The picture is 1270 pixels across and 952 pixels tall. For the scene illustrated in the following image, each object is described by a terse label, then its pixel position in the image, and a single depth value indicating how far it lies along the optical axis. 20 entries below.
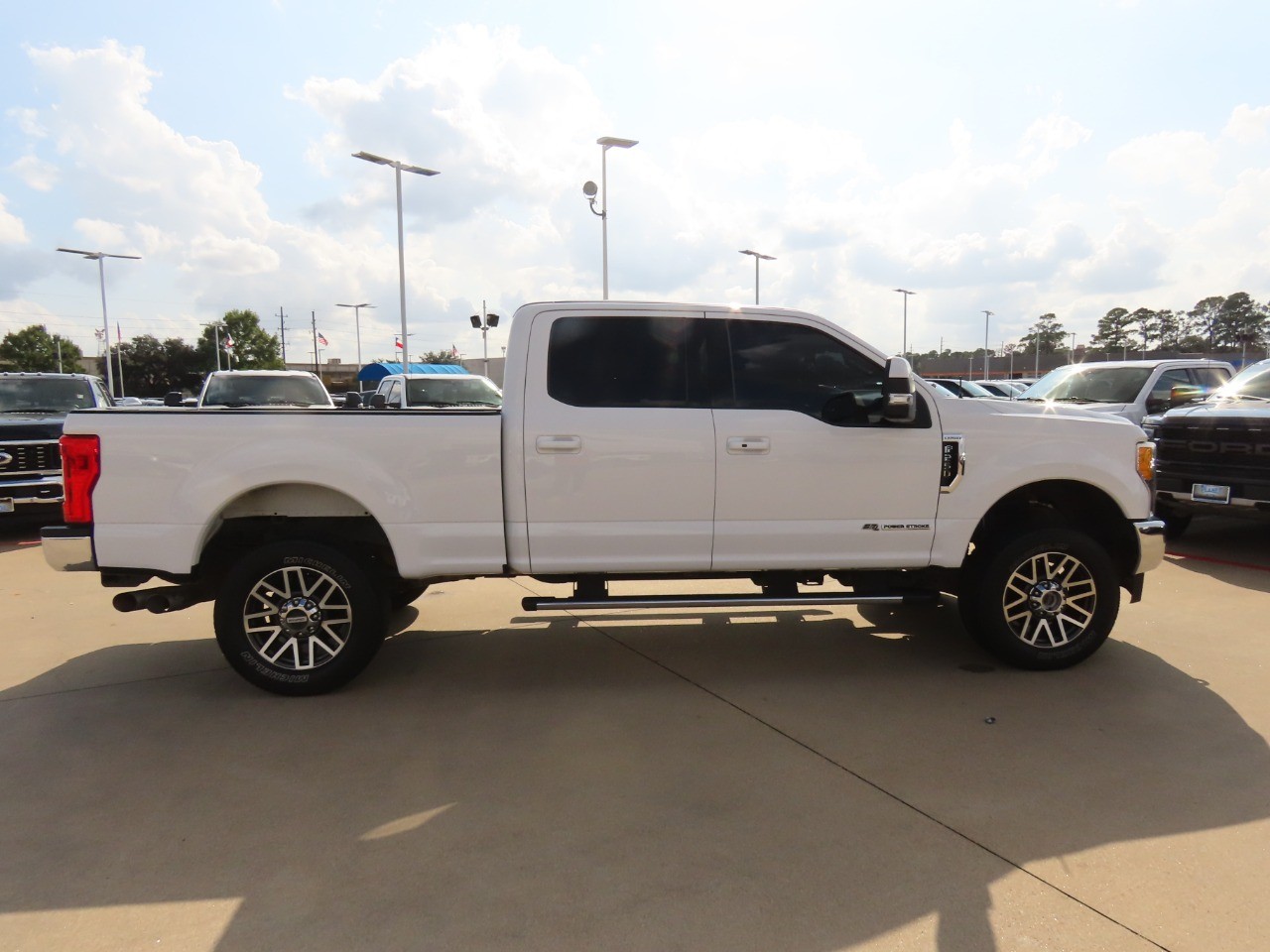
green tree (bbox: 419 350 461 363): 103.61
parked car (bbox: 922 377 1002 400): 16.41
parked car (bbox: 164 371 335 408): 12.11
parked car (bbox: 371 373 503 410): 13.66
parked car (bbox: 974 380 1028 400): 24.25
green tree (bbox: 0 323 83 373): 83.19
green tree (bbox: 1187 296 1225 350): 111.56
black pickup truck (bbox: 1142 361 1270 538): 7.65
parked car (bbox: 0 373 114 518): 9.14
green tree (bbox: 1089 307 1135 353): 109.00
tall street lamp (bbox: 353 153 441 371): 24.78
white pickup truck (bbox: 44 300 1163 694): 4.40
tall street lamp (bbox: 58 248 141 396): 42.12
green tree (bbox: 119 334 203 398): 77.81
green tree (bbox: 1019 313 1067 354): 115.00
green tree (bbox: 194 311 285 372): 86.38
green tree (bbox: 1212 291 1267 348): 104.75
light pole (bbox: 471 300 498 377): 24.16
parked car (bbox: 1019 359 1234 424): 10.73
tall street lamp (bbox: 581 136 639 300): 22.17
